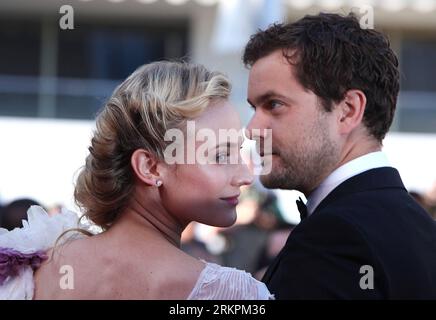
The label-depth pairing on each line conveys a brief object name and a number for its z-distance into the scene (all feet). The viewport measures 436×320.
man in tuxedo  14.42
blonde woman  13.38
